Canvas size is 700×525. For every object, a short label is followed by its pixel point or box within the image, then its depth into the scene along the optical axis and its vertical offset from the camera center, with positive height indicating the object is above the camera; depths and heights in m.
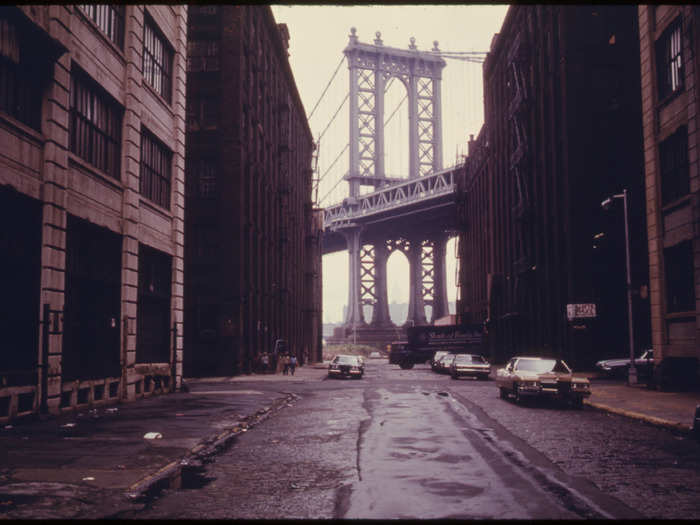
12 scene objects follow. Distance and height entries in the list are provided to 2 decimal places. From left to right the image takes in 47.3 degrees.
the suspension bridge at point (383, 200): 128.12 +22.94
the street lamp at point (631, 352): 33.72 -0.30
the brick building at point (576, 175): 45.31 +10.30
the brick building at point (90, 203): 17.55 +3.80
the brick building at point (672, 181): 26.92 +5.94
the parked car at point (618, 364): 38.32 -0.97
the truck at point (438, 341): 65.81 +0.31
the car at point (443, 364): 51.10 -1.25
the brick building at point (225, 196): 45.59 +8.85
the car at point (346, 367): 44.28 -1.27
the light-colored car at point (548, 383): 22.81 -1.10
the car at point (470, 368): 42.69 -1.23
